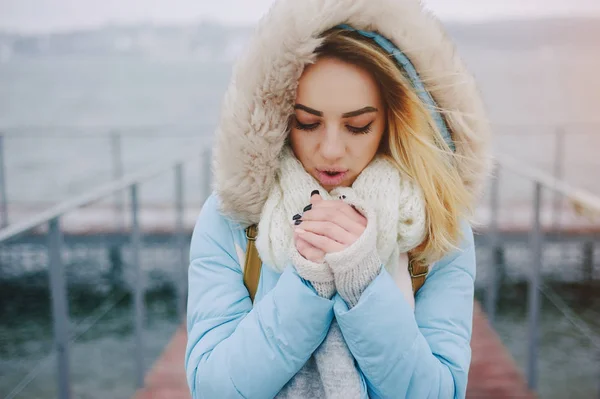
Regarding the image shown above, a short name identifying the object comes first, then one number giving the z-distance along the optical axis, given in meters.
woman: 1.04
